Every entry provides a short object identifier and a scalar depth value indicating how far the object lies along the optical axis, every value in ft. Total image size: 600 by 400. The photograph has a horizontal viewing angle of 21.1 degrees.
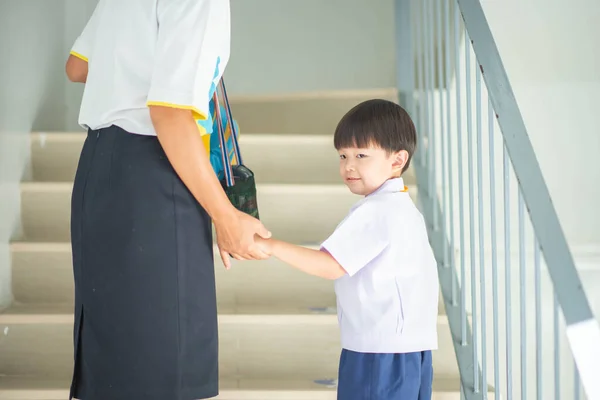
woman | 10.34
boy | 11.22
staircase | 13.73
